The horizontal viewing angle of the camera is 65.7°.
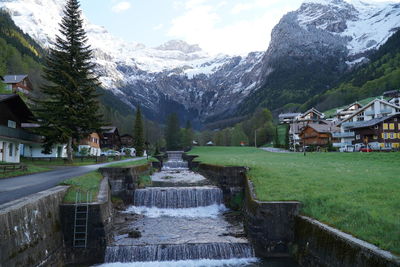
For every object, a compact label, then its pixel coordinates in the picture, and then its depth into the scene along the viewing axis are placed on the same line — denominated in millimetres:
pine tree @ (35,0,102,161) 40322
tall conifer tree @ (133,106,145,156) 83812
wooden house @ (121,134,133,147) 116188
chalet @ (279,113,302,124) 163875
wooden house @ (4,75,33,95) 85888
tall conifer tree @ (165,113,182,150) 120312
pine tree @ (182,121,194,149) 119500
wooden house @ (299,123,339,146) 92250
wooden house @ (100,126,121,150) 96438
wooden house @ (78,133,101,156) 67000
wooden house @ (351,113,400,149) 66000
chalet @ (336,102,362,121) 119062
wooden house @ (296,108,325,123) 131250
